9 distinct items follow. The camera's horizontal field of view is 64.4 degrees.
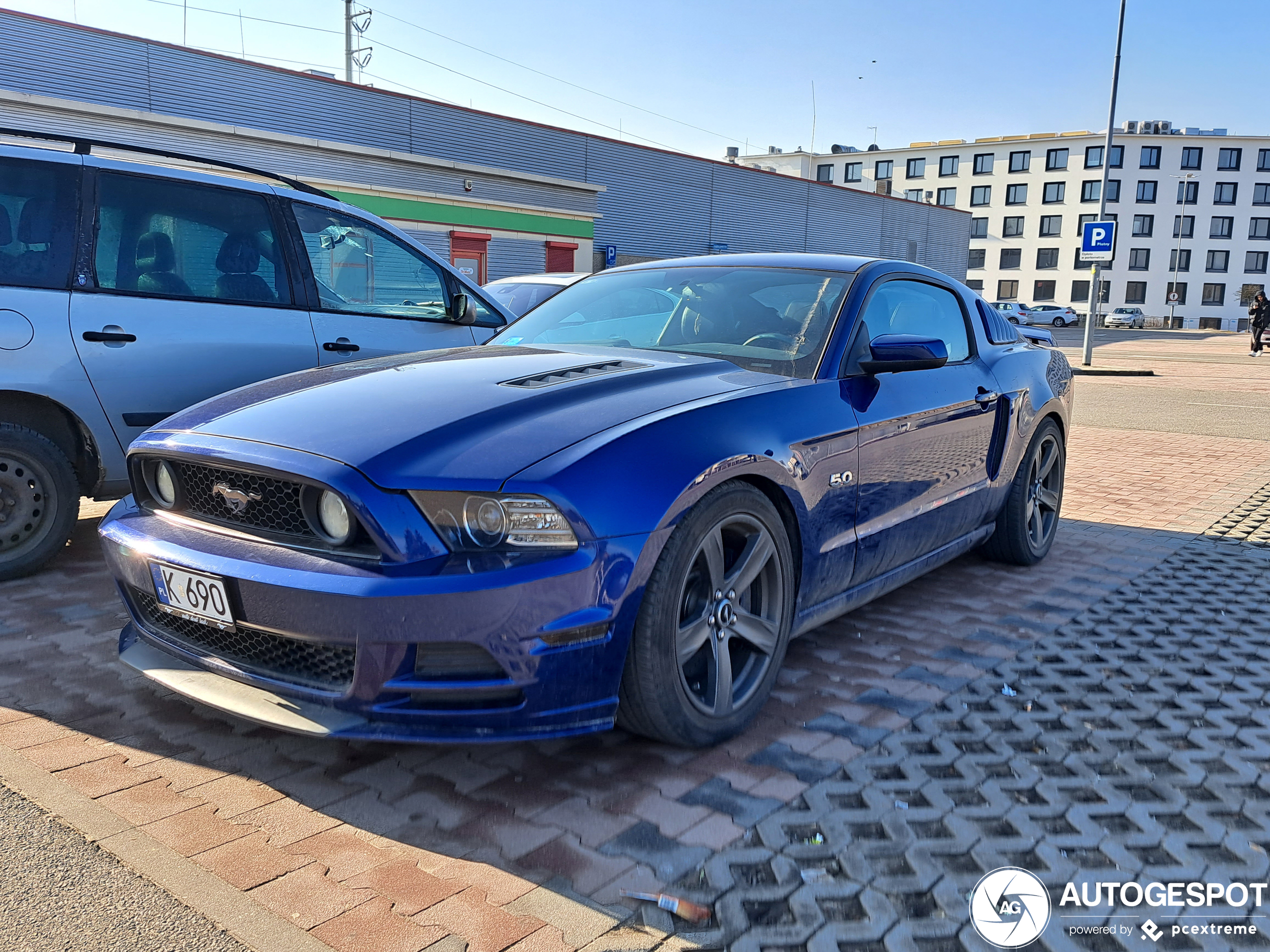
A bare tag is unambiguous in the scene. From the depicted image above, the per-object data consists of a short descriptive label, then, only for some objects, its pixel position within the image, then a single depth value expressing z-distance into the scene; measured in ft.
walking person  101.04
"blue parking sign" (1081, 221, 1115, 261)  63.10
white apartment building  263.90
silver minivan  14.24
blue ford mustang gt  8.16
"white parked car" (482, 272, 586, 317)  35.04
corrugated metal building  57.62
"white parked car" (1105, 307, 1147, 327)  238.48
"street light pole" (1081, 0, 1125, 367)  69.21
